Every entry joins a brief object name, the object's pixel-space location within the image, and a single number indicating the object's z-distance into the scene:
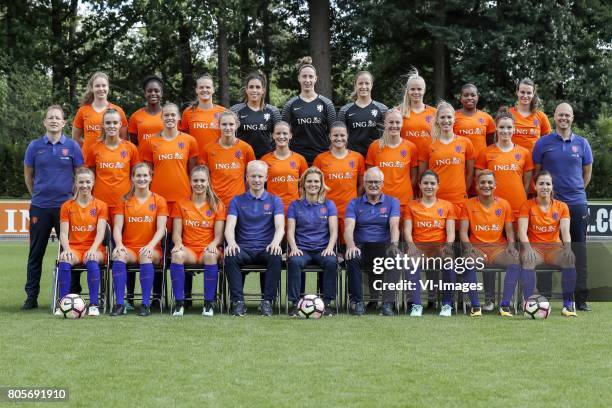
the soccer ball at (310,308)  16.87
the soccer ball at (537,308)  17.00
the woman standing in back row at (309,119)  19.16
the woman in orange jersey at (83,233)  17.36
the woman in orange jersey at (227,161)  18.41
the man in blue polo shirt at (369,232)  17.64
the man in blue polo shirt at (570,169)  18.70
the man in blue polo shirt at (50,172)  18.37
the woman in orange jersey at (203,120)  18.94
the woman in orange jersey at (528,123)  19.45
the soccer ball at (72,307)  16.67
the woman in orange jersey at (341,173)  18.52
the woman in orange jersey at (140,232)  17.37
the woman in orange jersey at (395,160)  18.31
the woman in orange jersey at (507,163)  18.37
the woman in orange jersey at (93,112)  18.77
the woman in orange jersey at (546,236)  17.83
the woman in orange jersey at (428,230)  17.73
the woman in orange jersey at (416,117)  18.87
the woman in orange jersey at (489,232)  17.78
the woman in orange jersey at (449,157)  18.25
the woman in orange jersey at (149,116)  18.72
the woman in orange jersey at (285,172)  18.56
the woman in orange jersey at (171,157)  18.19
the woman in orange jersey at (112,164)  18.19
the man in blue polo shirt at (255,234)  17.42
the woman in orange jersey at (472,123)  19.20
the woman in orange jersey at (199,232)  17.56
